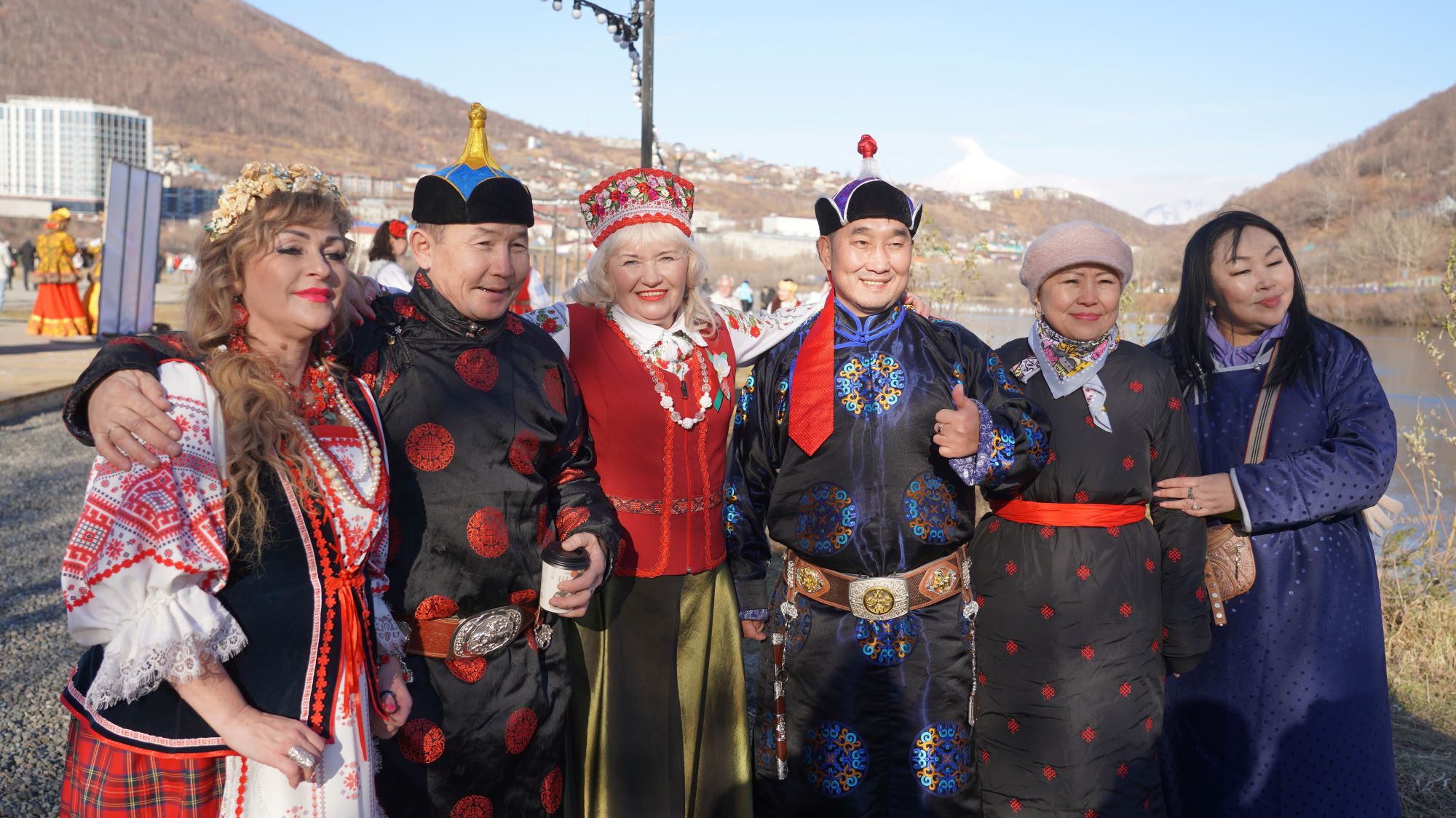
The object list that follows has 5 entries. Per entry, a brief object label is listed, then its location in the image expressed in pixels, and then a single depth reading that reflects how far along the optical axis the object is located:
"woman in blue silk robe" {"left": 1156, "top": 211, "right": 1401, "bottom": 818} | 2.71
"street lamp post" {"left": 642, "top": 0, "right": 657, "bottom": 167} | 9.33
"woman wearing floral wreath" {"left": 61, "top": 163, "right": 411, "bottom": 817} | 1.51
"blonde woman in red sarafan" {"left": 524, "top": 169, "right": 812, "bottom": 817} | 2.63
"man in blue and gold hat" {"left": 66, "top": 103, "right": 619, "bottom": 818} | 2.08
